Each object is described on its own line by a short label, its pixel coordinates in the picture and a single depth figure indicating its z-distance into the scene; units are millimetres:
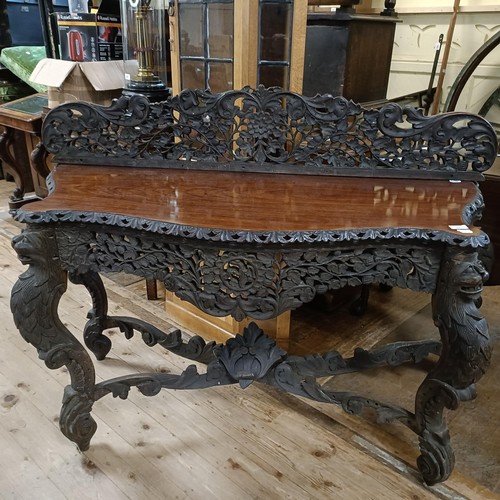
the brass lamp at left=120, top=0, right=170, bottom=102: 1763
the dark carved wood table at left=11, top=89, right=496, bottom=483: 966
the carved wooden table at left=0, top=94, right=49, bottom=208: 2469
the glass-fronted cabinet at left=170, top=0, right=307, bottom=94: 1382
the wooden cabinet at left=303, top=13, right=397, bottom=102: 1821
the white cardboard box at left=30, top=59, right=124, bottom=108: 2146
